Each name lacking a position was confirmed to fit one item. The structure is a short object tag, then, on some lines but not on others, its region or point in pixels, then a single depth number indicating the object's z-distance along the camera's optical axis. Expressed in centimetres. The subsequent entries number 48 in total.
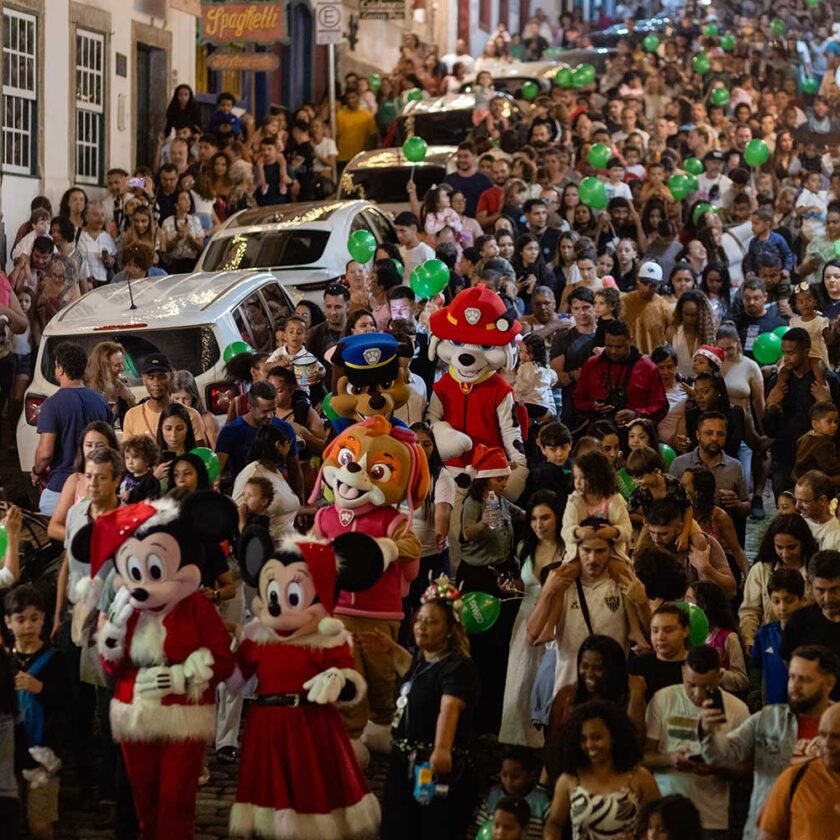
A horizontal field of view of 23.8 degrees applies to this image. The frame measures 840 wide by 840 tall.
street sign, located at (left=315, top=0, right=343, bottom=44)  2605
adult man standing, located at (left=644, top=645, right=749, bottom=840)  813
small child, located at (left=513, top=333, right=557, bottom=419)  1338
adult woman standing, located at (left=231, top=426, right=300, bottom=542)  1070
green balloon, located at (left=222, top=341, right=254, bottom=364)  1362
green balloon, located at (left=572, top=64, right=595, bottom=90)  2923
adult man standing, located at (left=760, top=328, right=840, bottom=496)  1357
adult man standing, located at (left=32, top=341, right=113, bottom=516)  1162
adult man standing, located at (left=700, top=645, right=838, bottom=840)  770
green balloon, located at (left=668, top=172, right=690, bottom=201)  2169
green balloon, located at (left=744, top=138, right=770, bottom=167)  2386
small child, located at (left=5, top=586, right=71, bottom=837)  844
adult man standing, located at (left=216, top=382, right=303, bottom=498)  1164
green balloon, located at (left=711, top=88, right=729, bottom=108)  2847
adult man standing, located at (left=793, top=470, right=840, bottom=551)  1034
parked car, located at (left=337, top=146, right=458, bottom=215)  2380
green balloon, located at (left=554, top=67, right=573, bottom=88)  2877
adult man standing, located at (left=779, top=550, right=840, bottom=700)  855
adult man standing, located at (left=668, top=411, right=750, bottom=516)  1216
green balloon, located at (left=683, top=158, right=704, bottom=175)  2372
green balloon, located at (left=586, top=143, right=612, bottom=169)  2241
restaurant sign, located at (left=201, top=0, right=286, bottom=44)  2392
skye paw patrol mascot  952
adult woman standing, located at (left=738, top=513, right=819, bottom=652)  971
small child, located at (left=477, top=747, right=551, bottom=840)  823
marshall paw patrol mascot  1143
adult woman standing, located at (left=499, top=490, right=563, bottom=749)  970
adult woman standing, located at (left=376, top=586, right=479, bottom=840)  809
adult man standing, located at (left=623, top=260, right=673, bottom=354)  1591
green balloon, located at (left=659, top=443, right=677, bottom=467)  1258
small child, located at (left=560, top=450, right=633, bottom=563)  966
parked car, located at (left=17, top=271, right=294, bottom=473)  1382
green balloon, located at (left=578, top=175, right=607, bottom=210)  2034
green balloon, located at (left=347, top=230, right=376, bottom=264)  1680
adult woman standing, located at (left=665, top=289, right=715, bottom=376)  1523
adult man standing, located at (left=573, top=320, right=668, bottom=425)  1340
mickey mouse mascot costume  812
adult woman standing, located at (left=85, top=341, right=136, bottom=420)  1269
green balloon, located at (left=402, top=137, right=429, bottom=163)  2244
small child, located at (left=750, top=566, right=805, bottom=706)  872
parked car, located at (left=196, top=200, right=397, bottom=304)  1766
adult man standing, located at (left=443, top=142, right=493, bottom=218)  2108
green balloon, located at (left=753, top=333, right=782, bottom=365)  1509
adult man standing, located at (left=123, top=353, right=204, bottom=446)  1193
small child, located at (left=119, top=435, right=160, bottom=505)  1021
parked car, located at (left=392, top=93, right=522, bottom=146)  2666
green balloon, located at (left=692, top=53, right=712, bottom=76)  3203
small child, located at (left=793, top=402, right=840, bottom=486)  1231
